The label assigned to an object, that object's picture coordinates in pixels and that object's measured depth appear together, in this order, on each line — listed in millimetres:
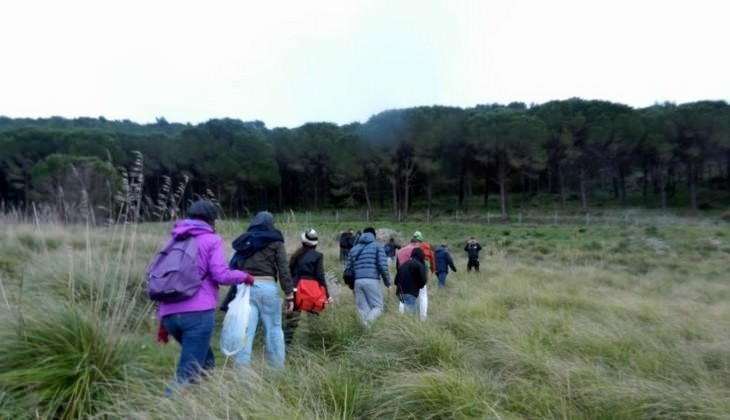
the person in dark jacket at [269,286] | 4809
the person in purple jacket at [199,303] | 3633
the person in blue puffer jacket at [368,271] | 6977
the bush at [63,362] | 2992
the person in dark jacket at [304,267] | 5629
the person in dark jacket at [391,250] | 16553
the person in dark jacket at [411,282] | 8227
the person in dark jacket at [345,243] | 14909
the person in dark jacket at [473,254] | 15763
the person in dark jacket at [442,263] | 12695
